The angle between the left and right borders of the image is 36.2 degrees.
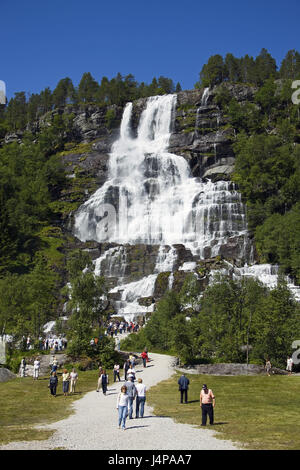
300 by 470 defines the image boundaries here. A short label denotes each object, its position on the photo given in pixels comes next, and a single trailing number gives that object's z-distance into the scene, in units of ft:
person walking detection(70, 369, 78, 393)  93.15
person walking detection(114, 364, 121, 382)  106.87
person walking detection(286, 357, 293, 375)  121.25
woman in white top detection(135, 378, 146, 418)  65.41
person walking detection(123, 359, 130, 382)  113.09
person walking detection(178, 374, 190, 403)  80.53
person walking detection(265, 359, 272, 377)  116.67
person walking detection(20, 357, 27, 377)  114.62
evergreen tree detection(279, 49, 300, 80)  454.81
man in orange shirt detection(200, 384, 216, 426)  58.80
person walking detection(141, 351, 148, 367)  130.24
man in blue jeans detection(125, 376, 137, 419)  63.58
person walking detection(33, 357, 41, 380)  109.23
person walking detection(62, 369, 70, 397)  91.15
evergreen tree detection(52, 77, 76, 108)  513.04
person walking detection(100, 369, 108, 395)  88.69
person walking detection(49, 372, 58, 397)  89.86
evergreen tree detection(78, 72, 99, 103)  493.36
